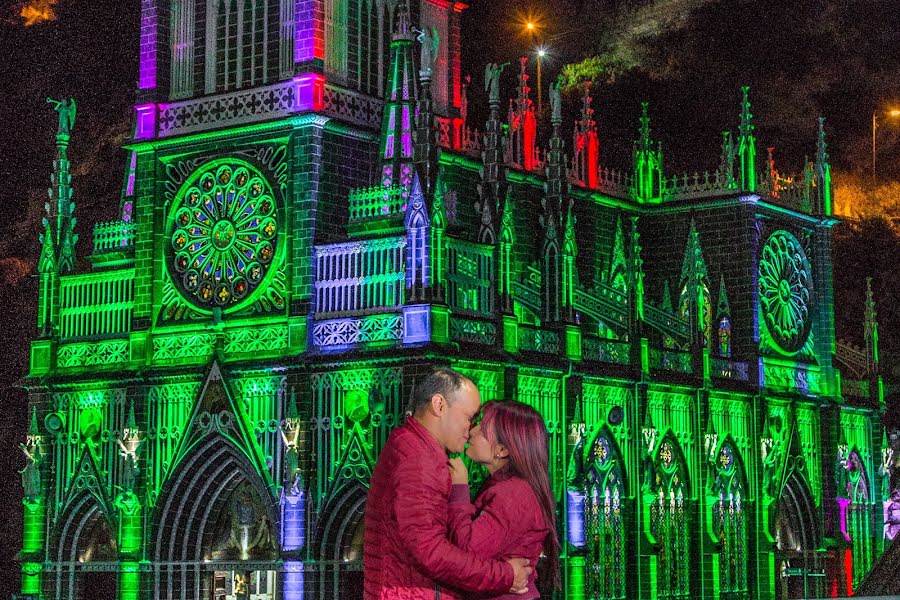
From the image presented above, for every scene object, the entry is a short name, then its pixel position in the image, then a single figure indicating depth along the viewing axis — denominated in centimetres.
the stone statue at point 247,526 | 3888
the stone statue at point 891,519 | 5203
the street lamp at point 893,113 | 6669
